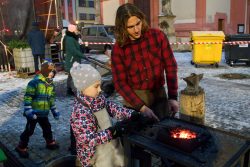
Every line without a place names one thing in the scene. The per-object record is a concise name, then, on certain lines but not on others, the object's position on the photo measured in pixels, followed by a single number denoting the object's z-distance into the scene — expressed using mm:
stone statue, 18266
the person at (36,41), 9898
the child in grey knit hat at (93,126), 2045
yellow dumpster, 10367
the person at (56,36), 11828
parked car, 15834
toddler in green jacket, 3629
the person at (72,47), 6664
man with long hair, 2457
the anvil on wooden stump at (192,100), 3660
